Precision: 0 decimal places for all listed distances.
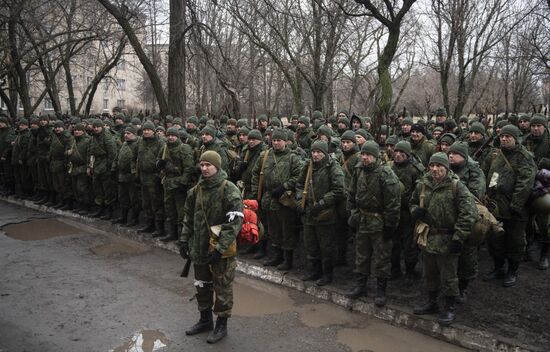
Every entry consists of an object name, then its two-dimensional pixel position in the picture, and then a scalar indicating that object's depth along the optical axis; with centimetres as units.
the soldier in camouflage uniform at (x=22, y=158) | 1259
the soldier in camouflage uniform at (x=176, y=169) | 876
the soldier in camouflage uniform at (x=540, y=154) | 720
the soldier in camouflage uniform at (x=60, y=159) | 1155
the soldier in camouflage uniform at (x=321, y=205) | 675
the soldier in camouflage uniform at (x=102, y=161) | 1052
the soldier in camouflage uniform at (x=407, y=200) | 661
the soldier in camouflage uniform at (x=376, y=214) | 604
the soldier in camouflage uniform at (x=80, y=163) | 1096
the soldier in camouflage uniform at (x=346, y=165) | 696
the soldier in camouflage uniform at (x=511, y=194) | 651
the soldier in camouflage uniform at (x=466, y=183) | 586
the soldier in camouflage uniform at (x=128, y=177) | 974
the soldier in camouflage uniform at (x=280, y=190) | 738
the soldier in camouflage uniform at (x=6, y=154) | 1320
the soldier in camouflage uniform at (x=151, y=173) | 924
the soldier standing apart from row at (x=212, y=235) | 522
